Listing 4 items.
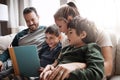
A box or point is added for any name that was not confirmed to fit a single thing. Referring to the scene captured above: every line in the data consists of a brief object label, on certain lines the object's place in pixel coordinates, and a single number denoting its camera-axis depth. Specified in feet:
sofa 5.55
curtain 9.87
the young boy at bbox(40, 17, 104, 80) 3.22
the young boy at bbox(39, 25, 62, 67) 5.46
